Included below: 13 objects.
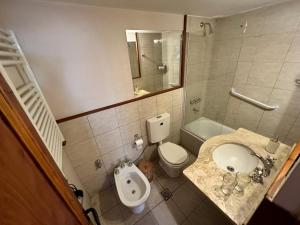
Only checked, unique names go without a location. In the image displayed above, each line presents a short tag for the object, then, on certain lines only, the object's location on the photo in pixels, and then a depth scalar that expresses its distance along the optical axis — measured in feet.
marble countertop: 2.73
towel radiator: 2.47
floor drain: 5.65
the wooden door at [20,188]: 1.15
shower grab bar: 5.90
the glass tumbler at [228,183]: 3.02
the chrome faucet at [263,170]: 3.17
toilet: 5.88
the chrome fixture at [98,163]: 5.28
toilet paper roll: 5.81
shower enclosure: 5.39
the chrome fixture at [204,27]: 6.16
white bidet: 4.86
